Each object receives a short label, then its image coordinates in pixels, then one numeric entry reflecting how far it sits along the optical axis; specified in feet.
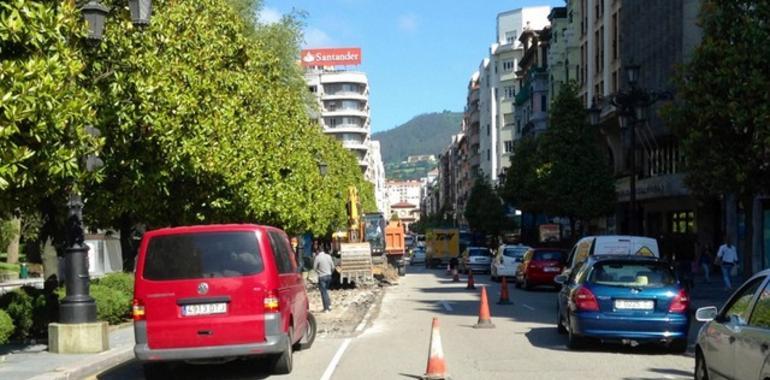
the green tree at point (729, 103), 67.77
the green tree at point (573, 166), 157.69
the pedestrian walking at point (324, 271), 79.30
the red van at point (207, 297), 38.17
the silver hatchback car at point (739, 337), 25.44
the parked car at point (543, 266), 108.99
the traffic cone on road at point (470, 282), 114.09
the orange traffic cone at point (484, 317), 61.98
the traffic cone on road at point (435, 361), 37.52
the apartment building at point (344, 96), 502.38
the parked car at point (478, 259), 175.42
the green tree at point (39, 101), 32.83
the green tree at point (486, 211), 293.02
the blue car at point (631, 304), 46.42
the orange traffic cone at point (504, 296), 85.01
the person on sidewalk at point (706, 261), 113.80
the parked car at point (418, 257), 272.51
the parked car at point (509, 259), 134.31
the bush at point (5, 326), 49.88
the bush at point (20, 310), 53.78
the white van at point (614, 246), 76.38
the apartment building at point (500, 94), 383.04
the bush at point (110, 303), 61.00
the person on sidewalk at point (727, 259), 98.29
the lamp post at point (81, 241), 46.06
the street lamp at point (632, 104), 93.04
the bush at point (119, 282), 68.54
